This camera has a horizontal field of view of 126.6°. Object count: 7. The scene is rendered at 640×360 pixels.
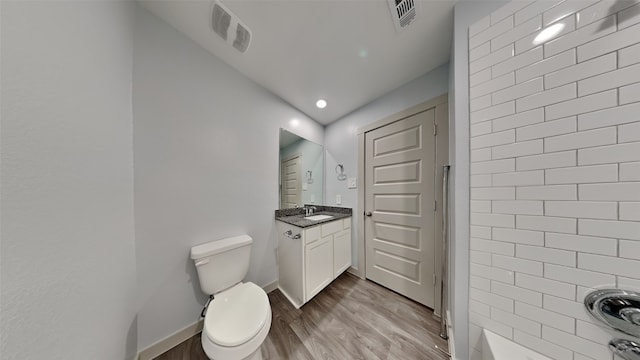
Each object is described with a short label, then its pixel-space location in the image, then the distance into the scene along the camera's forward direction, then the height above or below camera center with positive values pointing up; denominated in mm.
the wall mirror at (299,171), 1879 +101
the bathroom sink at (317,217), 1801 -448
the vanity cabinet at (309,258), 1428 -781
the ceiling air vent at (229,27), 998 +1027
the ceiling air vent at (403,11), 964 +1047
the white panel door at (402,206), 1479 -283
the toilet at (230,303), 828 -826
